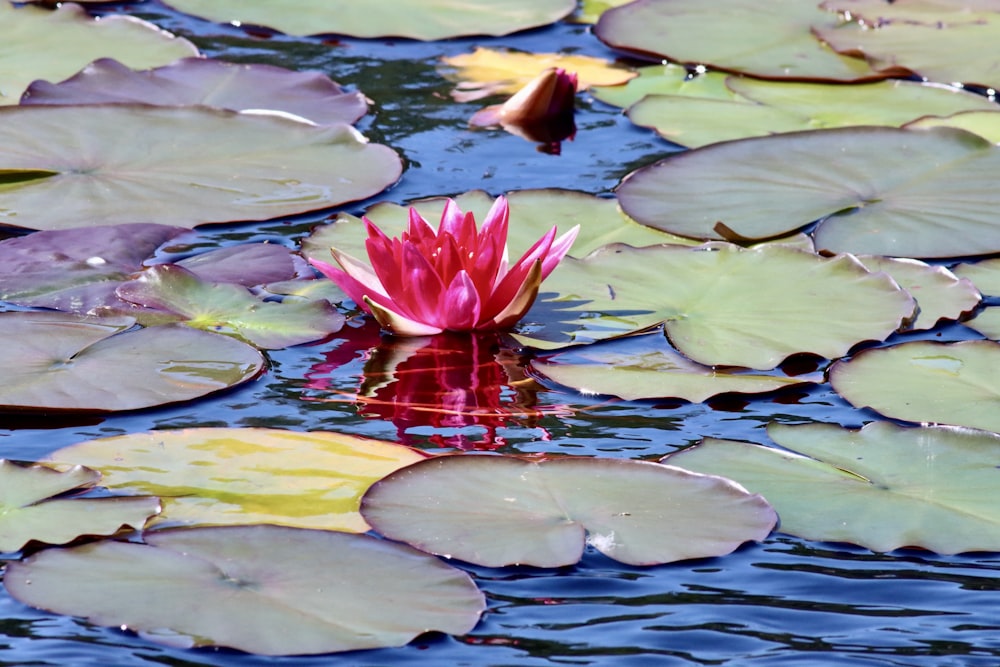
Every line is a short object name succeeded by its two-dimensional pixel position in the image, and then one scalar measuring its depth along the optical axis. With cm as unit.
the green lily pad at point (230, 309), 572
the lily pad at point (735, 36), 912
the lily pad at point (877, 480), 436
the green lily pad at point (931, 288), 589
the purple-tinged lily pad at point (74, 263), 586
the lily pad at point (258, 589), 372
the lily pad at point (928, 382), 516
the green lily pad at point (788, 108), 813
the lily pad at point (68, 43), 873
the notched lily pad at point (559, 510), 420
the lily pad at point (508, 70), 902
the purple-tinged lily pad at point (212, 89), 810
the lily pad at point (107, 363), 505
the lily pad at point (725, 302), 563
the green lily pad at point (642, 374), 529
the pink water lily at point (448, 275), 557
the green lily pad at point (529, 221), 650
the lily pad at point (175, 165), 676
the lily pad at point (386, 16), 971
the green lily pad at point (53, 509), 413
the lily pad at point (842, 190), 661
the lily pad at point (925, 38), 892
